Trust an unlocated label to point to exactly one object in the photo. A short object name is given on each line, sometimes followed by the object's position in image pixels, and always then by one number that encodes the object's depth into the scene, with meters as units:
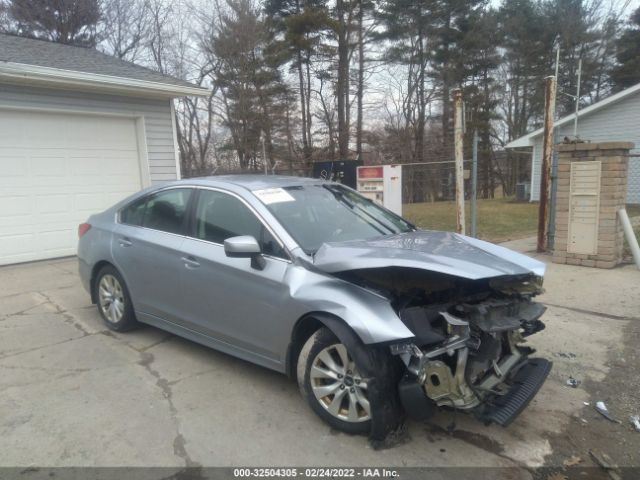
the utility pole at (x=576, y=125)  16.95
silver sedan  2.72
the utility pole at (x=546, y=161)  7.56
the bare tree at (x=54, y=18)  20.31
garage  7.77
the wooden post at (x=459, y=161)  6.50
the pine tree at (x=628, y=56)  25.50
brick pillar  6.74
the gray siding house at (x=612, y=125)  16.55
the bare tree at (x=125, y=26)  23.62
